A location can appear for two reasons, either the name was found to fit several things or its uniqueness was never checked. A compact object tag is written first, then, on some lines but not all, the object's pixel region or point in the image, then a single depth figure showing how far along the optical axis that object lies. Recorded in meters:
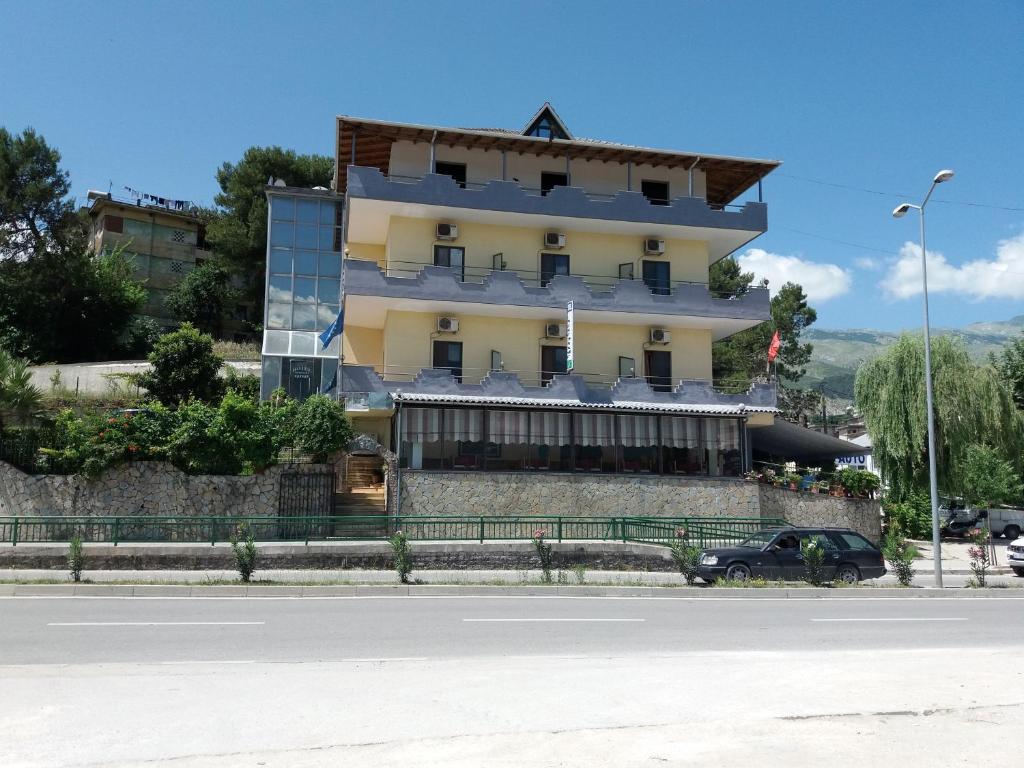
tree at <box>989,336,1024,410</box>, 49.84
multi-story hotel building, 29.09
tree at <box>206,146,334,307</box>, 54.16
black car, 20.09
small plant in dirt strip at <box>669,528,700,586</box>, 19.67
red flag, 34.95
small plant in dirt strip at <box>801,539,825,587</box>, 19.59
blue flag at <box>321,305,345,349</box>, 31.31
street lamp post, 21.08
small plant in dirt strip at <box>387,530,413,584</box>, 18.80
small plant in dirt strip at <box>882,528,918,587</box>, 20.72
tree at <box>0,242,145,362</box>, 46.59
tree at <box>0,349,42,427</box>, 24.91
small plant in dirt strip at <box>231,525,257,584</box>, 18.16
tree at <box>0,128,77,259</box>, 46.12
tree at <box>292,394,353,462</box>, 26.27
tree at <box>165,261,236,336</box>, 54.59
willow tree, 36.69
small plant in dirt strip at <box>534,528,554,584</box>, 19.58
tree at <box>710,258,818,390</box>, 57.47
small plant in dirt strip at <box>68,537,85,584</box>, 18.11
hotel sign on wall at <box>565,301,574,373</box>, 29.64
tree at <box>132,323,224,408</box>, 35.31
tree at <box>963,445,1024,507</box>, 32.69
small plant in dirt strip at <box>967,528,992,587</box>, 21.12
